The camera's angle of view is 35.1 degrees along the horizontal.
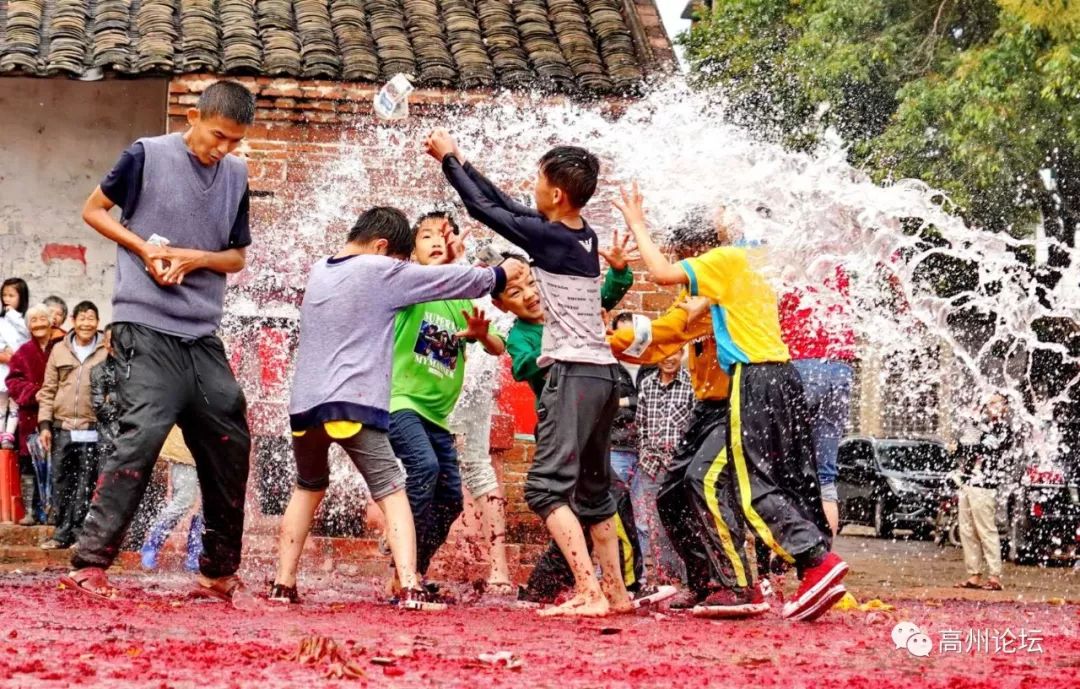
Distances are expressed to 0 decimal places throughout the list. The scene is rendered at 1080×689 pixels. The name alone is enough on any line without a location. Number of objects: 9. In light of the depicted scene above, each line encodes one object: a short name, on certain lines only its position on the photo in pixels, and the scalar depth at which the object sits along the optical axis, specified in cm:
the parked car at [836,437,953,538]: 2086
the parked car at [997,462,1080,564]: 1503
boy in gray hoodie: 666
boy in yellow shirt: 665
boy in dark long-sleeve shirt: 669
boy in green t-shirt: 750
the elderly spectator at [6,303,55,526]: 1234
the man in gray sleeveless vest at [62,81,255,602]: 654
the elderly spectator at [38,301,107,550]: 1167
